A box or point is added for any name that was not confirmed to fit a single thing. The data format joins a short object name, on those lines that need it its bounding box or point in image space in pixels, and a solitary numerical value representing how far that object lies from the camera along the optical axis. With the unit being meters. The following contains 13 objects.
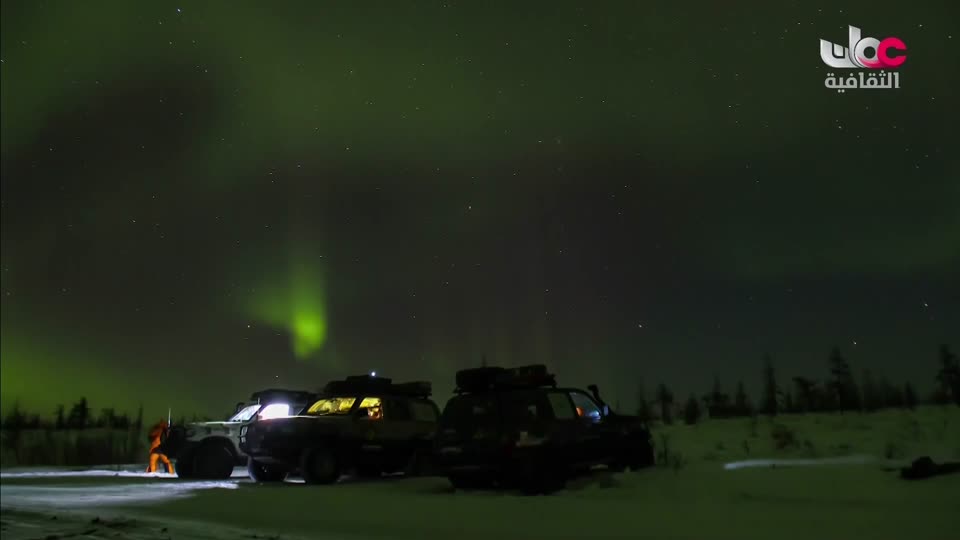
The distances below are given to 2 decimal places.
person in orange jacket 19.16
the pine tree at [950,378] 22.06
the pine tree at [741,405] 27.50
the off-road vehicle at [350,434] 16.22
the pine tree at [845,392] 26.33
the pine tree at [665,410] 29.38
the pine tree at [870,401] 25.48
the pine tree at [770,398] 27.55
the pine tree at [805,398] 28.16
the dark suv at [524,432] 12.77
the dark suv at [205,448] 18.16
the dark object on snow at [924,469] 11.05
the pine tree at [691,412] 27.75
